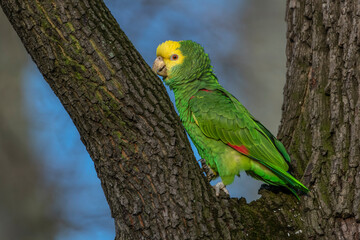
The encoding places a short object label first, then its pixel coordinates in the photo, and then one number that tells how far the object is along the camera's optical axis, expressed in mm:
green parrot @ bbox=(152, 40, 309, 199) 6070
